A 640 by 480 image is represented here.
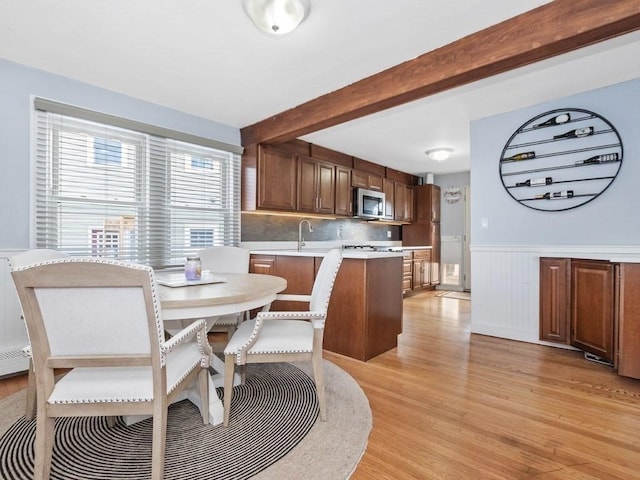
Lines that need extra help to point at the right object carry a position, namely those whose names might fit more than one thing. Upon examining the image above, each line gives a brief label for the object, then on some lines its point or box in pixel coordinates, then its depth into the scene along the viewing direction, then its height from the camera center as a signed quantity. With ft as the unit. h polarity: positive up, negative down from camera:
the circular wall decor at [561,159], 9.43 +2.56
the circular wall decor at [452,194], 21.09 +3.03
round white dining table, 4.66 -0.89
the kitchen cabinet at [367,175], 16.96 +3.56
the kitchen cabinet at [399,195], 19.15 +2.76
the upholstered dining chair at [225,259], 9.37 -0.61
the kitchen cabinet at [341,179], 15.34 +3.01
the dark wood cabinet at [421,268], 19.49 -1.73
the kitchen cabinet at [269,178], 12.28 +2.41
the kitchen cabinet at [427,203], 20.85 +2.40
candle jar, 6.46 -0.61
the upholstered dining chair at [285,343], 5.58 -1.83
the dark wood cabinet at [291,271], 10.16 -1.06
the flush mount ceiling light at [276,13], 5.69 +4.07
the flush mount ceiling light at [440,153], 15.07 +4.10
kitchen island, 8.94 -1.70
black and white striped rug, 4.57 -3.27
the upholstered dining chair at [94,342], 3.59 -1.23
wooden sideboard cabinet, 8.39 -1.79
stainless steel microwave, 16.69 +1.94
